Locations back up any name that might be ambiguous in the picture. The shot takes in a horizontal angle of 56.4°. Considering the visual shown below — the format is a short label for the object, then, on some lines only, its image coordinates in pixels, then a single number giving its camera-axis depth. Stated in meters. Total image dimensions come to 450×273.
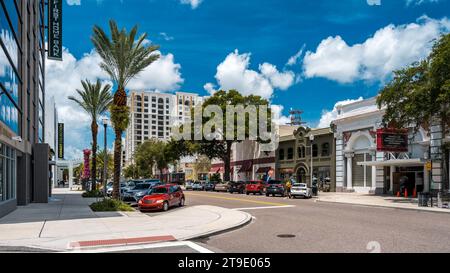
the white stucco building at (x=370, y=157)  35.81
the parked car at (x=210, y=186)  58.69
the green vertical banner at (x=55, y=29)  39.12
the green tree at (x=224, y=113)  57.09
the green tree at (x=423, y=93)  25.92
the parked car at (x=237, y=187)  48.95
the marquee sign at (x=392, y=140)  33.50
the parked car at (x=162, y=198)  23.80
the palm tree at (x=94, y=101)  41.47
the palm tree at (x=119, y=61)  25.73
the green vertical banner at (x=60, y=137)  72.69
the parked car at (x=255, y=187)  44.38
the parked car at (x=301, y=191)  36.62
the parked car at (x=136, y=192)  29.90
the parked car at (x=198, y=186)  60.09
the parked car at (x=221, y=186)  53.36
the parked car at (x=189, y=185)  63.03
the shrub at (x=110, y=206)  23.22
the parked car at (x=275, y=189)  39.88
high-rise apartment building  189.50
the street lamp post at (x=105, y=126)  28.03
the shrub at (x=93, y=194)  39.87
